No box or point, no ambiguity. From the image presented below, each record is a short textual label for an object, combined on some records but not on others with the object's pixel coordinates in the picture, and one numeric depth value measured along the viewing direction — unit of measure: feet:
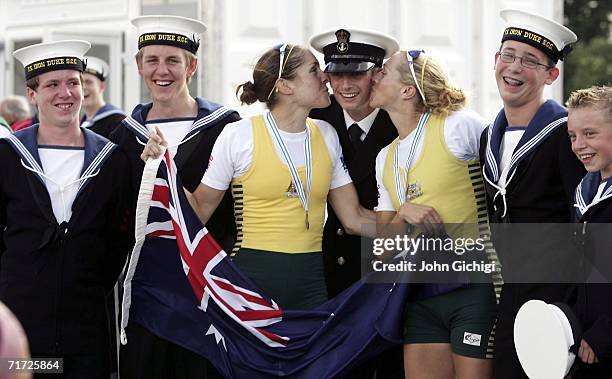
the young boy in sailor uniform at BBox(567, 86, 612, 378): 24.64
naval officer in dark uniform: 31.37
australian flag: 29.96
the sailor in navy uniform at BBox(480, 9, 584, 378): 26.78
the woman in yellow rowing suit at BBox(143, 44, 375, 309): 30.12
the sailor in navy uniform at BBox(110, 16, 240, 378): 31.37
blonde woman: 28.35
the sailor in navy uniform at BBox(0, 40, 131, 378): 29.84
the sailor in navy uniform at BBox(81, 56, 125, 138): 43.62
